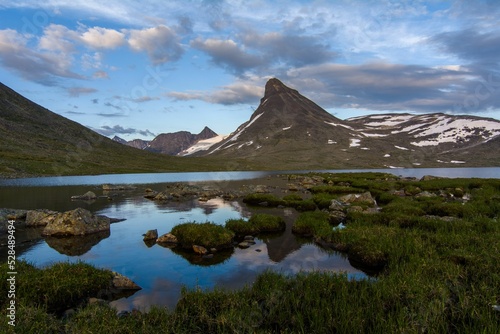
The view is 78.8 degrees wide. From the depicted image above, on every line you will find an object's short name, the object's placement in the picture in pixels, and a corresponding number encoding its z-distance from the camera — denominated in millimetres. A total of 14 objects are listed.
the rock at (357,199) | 40594
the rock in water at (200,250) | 20581
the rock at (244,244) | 22347
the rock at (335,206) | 36062
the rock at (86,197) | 50872
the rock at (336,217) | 29722
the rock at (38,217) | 29312
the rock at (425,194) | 44656
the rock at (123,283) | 14352
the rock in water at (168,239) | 23453
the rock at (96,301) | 12086
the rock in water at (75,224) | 25906
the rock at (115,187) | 69381
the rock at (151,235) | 24625
